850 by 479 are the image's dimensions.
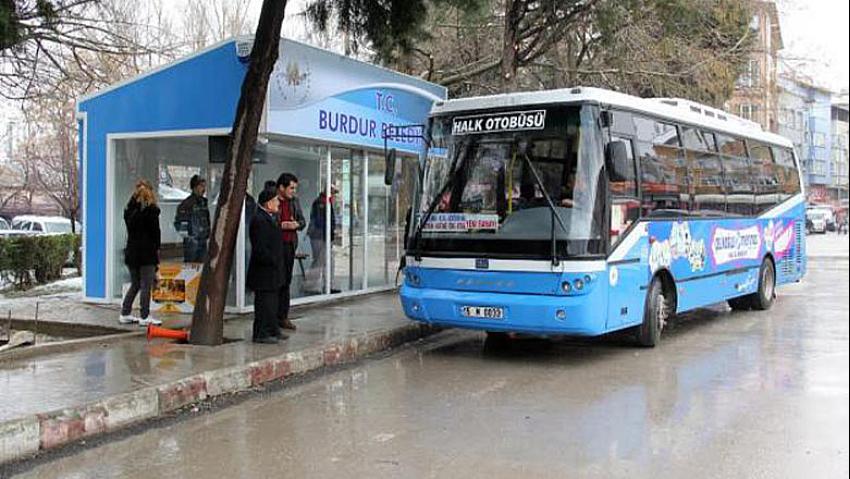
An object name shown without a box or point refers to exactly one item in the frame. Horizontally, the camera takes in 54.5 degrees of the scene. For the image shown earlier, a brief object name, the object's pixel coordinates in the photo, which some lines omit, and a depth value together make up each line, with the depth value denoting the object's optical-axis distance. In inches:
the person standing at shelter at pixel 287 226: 399.9
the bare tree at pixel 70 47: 527.2
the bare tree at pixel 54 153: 1041.5
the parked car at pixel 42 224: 1132.5
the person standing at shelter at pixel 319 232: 530.3
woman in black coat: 410.6
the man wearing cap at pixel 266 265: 361.1
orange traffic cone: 376.8
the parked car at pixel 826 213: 2086.6
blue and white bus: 344.8
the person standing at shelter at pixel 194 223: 476.4
